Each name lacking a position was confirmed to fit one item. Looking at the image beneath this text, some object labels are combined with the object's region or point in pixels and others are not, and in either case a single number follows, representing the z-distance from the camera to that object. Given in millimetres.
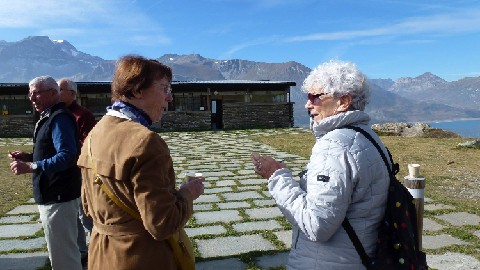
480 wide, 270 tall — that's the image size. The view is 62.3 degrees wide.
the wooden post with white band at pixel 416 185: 3521
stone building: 25266
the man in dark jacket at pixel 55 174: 3350
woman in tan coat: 1824
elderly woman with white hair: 1939
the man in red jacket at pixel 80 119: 4105
